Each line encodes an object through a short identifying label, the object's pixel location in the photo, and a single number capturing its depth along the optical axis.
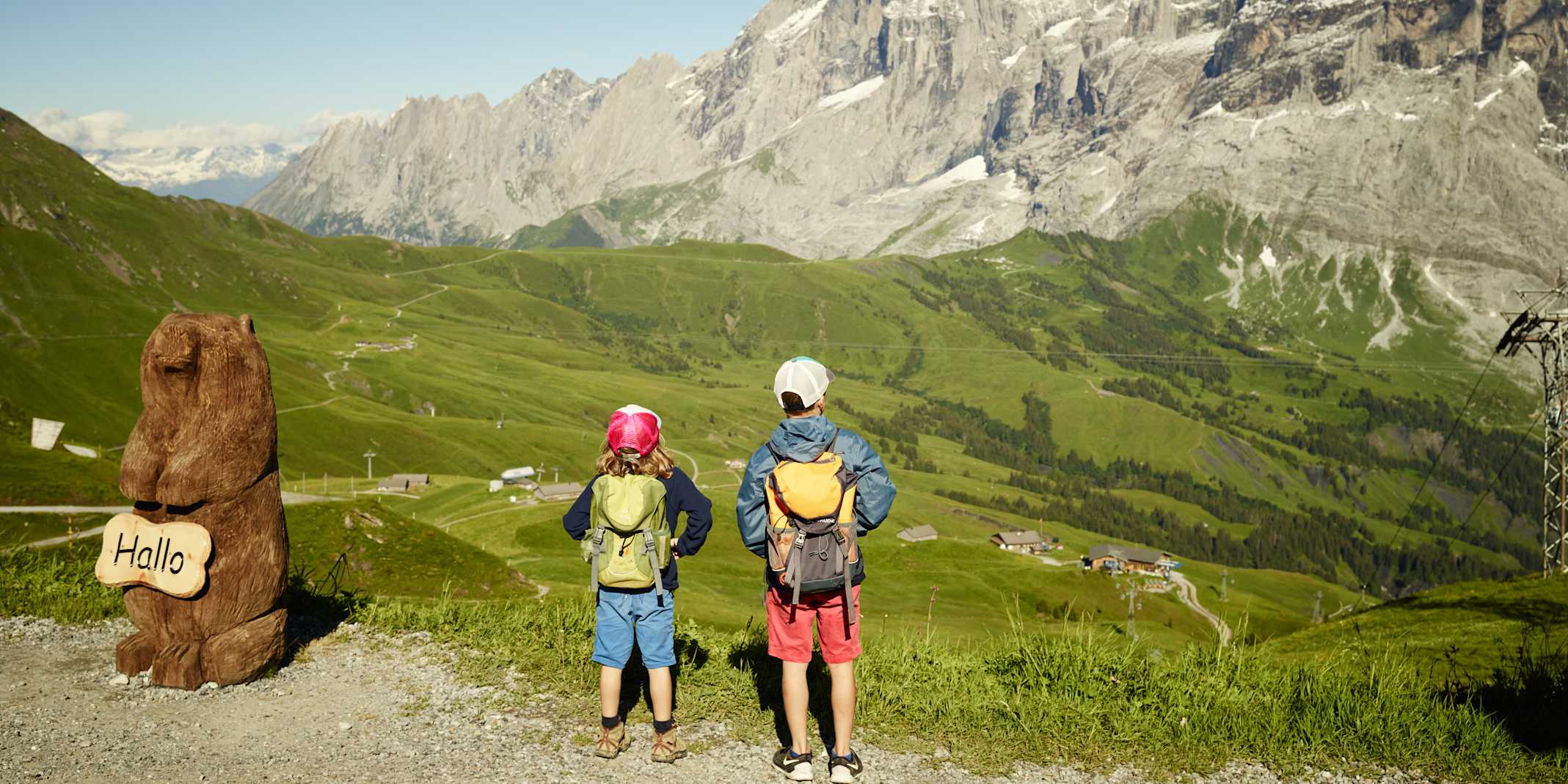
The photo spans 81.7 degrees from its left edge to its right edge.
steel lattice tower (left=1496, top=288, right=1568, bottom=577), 38.69
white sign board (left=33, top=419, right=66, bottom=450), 48.09
